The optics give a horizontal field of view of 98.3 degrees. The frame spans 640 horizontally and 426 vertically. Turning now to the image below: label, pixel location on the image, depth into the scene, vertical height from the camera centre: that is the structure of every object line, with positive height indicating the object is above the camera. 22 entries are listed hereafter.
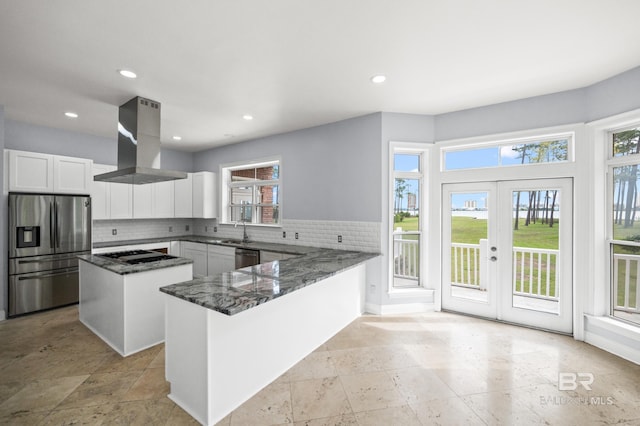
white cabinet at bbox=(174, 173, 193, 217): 6.04 +0.32
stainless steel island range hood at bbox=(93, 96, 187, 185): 3.33 +0.85
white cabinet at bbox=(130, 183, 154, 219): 5.44 +0.20
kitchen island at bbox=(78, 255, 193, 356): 2.77 -0.93
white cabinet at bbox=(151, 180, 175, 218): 5.73 +0.26
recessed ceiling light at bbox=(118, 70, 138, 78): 2.74 +1.39
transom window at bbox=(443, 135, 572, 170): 3.38 +0.78
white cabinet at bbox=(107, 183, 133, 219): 5.13 +0.20
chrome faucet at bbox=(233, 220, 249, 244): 5.38 -0.41
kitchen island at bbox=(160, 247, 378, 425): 1.88 -0.95
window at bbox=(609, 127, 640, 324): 2.87 -0.10
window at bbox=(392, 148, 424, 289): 4.07 -0.02
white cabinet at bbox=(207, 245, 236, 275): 5.00 -0.88
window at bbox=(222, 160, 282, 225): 5.43 +0.39
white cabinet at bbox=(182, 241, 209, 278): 5.44 -0.87
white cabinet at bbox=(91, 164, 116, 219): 4.90 +0.27
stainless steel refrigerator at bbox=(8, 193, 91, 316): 3.78 -0.53
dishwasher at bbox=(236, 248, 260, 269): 4.56 -0.77
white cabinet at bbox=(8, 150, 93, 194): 3.84 +0.56
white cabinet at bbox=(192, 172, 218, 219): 6.00 +0.35
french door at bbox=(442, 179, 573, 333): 3.35 -0.50
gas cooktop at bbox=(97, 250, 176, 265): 3.19 -0.56
